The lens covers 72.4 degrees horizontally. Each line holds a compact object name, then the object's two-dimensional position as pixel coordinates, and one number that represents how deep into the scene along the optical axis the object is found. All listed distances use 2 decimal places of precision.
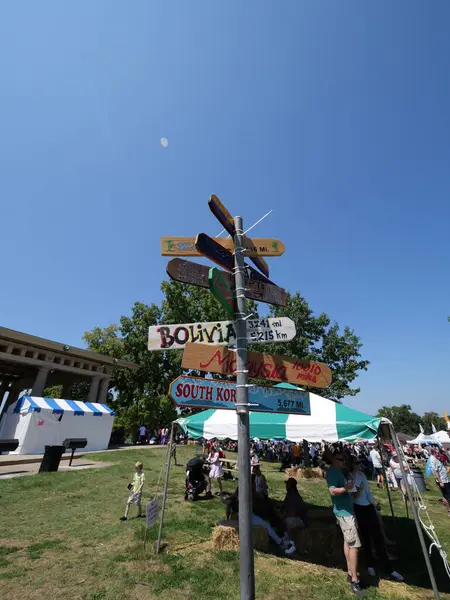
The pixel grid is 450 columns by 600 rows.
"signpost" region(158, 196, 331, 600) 2.84
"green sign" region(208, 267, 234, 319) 2.75
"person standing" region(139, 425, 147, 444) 30.92
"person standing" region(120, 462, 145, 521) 7.77
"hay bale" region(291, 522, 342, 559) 6.03
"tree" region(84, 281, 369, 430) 29.36
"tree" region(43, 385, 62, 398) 46.69
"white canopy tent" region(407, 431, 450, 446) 25.17
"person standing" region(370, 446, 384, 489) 14.86
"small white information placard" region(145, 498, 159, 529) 5.68
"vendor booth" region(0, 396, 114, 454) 17.44
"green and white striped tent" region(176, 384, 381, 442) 6.44
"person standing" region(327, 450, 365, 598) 4.60
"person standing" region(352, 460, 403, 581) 5.46
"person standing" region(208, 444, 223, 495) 11.45
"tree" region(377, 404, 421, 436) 100.62
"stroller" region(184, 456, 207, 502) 9.98
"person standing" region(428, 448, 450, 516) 9.67
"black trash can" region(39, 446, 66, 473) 13.20
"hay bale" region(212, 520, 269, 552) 5.95
